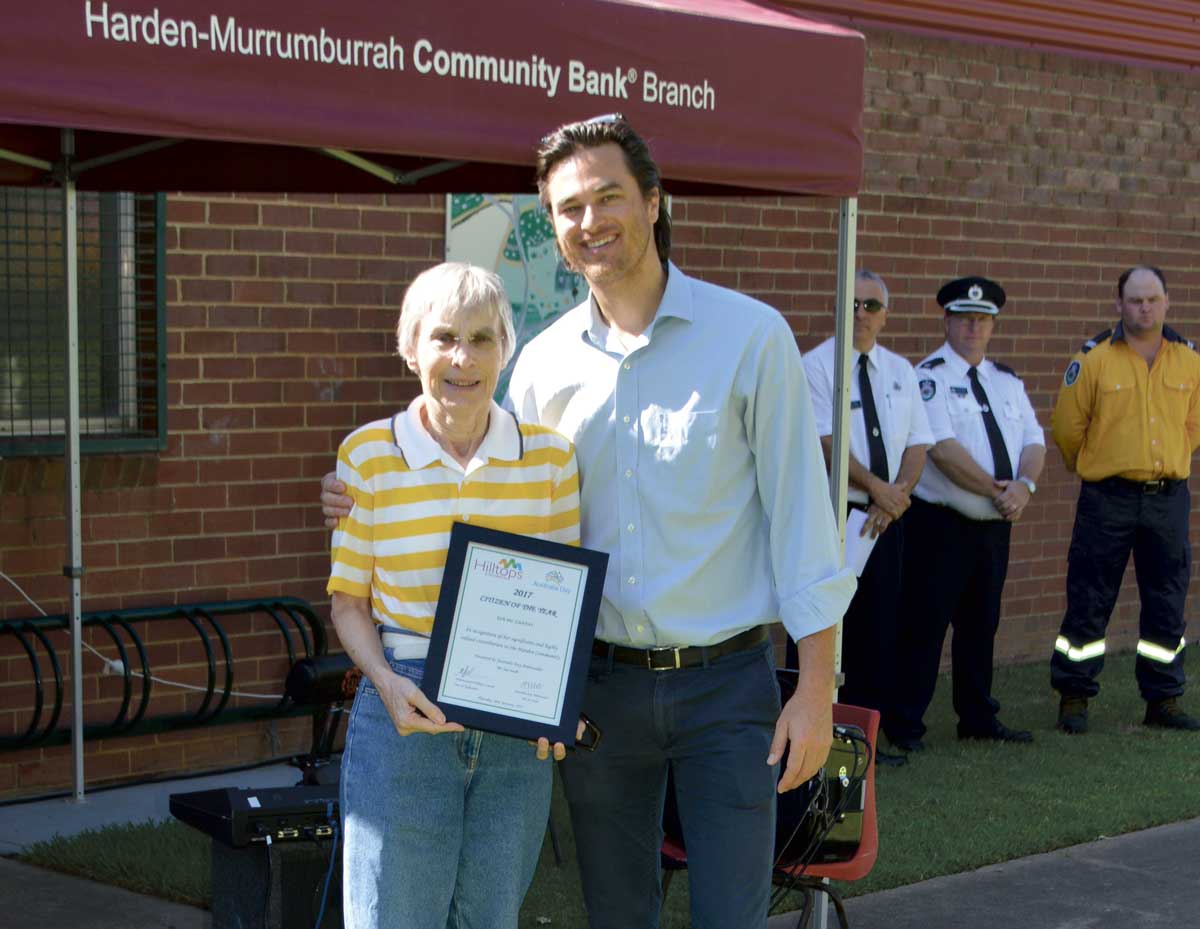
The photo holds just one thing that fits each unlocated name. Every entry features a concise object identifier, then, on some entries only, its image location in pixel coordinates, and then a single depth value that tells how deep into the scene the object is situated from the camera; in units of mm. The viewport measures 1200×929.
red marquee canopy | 3502
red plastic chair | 4273
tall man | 3094
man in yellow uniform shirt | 7938
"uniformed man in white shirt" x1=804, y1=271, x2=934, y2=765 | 7219
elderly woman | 3002
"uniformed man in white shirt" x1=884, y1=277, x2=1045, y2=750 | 7473
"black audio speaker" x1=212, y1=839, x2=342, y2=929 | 4066
